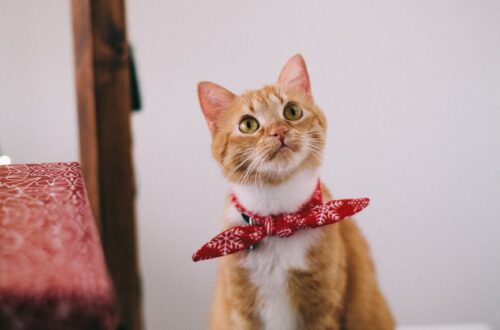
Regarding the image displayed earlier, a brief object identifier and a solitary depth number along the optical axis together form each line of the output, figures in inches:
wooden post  31.5
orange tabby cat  29.5
